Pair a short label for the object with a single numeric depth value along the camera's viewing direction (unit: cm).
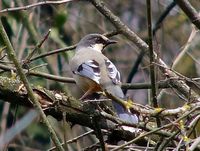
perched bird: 896
